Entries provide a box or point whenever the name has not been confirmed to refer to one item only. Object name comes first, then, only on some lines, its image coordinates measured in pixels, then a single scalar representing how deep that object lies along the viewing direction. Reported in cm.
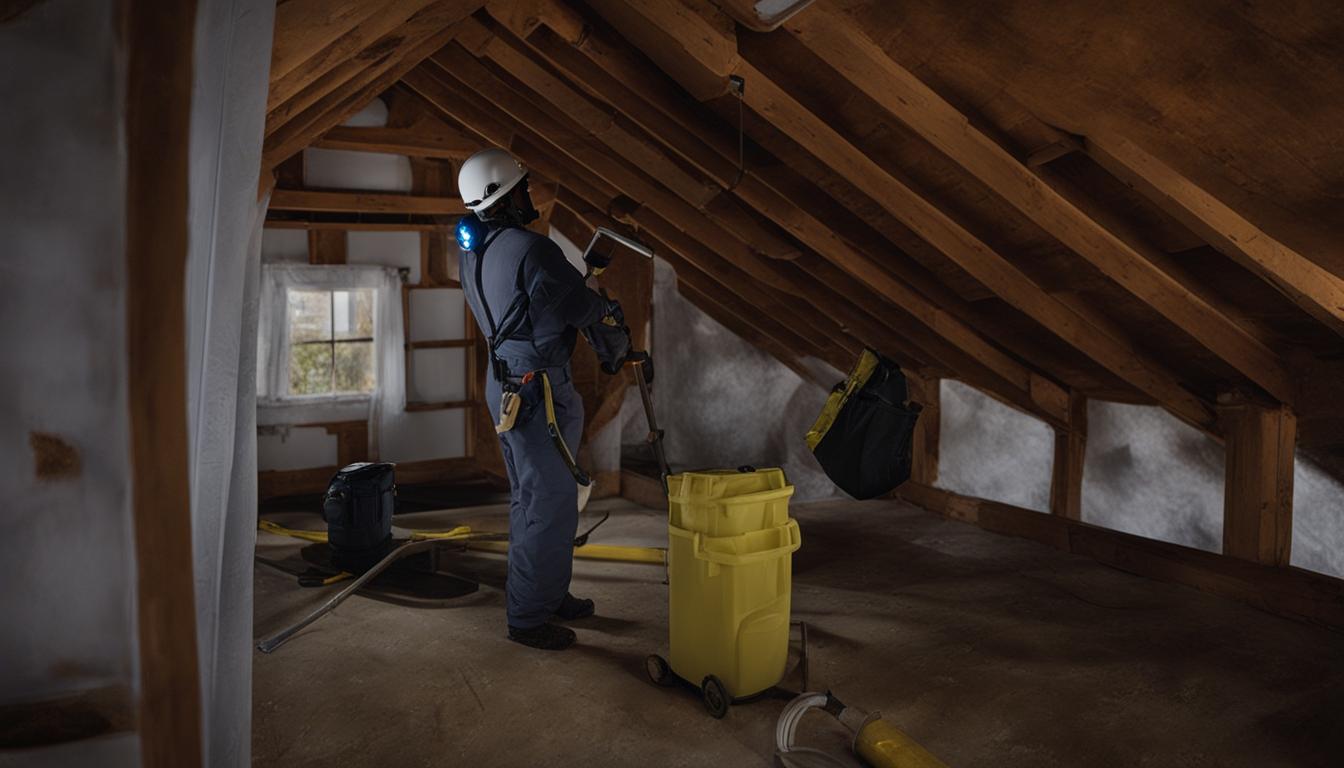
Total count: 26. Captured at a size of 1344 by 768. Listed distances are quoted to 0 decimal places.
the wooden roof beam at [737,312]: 497
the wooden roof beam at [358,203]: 565
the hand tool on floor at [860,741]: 213
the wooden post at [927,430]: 500
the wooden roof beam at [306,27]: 160
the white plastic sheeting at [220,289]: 81
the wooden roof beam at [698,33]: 264
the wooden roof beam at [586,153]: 426
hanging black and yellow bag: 334
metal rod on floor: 303
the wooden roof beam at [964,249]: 286
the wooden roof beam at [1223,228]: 228
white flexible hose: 218
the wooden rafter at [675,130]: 324
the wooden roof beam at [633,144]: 375
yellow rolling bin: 246
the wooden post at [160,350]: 70
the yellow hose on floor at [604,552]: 404
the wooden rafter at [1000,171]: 242
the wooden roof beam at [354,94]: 285
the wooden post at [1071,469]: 436
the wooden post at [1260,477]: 338
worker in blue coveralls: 300
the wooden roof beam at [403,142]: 552
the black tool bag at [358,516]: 378
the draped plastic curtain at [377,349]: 580
